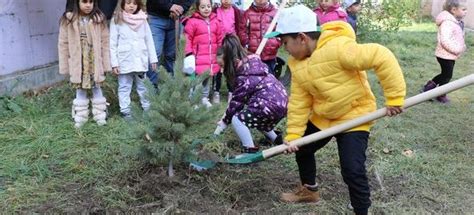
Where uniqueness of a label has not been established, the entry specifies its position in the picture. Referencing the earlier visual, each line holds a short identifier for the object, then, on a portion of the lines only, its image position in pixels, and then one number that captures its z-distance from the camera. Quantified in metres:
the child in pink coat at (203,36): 5.66
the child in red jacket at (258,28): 6.00
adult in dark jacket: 5.49
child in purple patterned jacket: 4.27
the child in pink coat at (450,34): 6.28
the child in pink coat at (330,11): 6.07
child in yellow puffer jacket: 2.87
